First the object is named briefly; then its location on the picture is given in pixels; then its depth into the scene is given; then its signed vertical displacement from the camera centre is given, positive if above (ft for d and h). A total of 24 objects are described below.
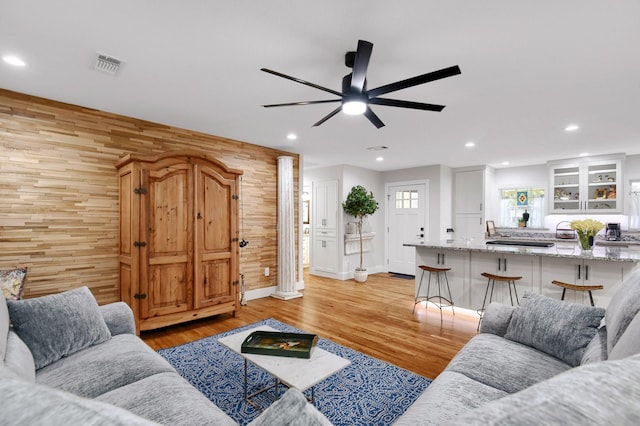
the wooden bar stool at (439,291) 13.12 -3.56
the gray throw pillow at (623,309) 4.65 -1.56
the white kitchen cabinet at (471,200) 21.98 +1.00
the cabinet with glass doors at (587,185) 18.20 +1.74
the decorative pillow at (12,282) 8.69 -1.97
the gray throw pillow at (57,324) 5.91 -2.28
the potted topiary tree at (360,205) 20.63 +0.58
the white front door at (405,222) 22.76 -0.65
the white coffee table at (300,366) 5.67 -3.09
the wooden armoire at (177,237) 10.73 -0.90
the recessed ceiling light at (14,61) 7.72 +3.98
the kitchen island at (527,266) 9.93 -2.02
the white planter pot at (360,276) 20.51 -4.21
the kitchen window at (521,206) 22.11 +0.54
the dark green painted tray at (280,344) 6.57 -2.96
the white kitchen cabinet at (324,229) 22.02 -1.18
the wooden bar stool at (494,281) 11.23 -2.69
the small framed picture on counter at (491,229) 22.17 -1.16
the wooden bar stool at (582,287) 9.70 -2.39
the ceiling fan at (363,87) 5.98 +2.83
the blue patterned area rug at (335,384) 6.83 -4.44
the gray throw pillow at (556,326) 5.88 -2.33
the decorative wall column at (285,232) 16.80 -1.02
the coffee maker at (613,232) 16.52 -1.08
